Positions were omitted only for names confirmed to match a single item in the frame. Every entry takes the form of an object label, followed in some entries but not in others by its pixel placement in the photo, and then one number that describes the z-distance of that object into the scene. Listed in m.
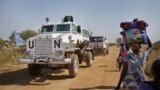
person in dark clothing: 1.85
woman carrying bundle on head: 2.70
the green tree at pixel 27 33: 33.63
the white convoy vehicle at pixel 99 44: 19.10
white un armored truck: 7.53
